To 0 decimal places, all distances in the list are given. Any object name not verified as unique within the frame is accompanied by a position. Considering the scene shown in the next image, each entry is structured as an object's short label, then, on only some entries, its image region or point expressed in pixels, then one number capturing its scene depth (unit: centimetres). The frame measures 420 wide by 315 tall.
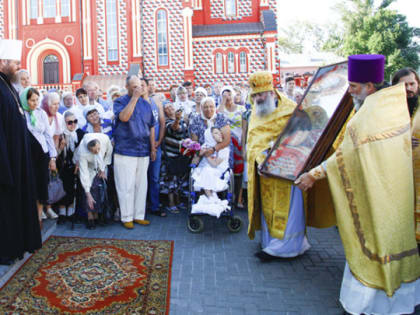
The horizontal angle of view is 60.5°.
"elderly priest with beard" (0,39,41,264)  354
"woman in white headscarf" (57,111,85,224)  532
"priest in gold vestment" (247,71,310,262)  405
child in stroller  492
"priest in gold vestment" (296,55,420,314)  267
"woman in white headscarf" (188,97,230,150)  533
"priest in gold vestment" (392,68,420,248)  287
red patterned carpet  320
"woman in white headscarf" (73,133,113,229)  516
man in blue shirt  516
